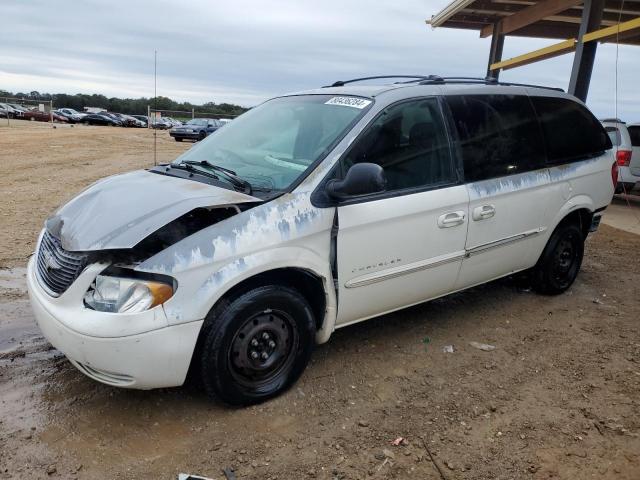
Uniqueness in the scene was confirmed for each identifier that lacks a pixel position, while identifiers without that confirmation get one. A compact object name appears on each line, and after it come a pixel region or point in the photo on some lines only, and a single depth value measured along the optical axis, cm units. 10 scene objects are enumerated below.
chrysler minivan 270
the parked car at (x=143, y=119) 5592
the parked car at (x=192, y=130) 3016
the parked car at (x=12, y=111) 4728
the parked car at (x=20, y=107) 4828
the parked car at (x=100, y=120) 5059
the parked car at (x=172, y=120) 5607
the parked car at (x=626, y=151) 1059
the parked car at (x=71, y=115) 5040
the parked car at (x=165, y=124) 5254
